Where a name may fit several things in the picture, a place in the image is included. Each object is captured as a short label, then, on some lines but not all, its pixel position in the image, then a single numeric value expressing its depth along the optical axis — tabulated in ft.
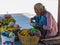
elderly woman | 17.14
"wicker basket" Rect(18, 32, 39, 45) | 14.99
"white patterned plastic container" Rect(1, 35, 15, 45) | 14.63
